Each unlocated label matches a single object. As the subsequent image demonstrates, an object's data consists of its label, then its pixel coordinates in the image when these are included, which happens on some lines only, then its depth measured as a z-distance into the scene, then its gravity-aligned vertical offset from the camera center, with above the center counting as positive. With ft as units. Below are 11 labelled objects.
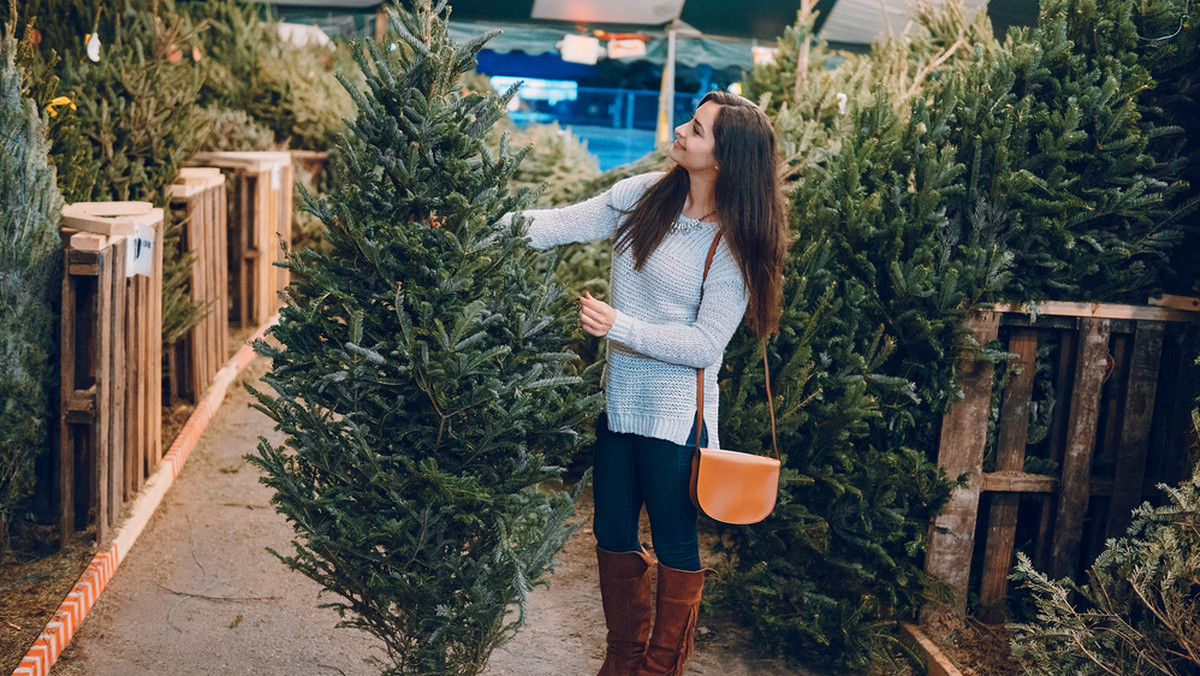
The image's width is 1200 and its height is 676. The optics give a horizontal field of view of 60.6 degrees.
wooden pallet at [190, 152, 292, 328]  23.71 -1.49
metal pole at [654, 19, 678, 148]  33.71 +3.03
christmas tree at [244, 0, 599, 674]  8.78 -1.64
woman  9.70 -1.17
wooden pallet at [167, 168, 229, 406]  18.72 -2.19
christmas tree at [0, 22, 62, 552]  12.73 -1.66
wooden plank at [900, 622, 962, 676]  11.85 -5.16
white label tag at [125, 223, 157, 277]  14.19 -1.34
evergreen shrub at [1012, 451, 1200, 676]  9.39 -3.64
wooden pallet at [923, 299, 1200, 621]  12.42 -2.57
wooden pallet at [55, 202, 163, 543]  13.23 -2.76
